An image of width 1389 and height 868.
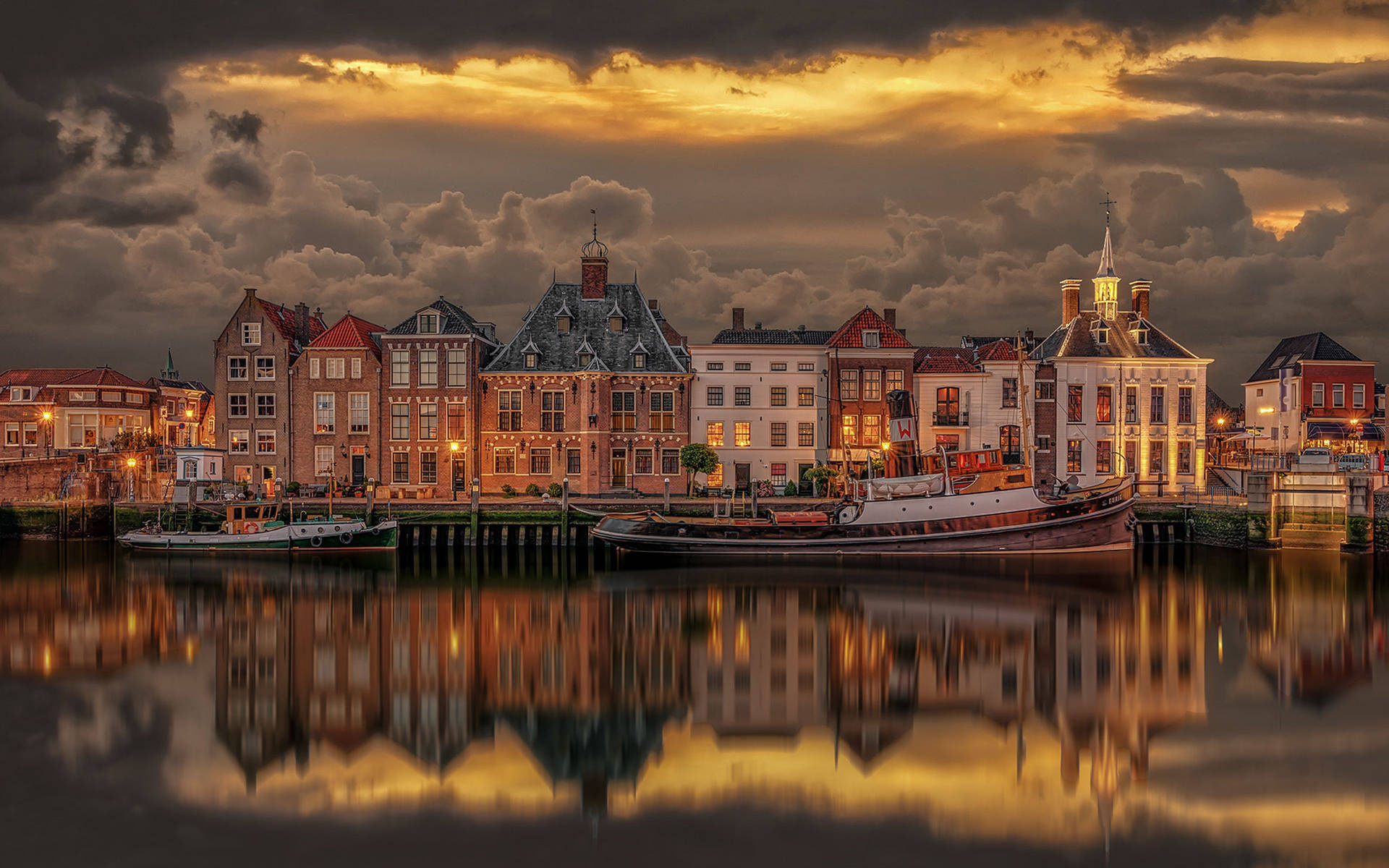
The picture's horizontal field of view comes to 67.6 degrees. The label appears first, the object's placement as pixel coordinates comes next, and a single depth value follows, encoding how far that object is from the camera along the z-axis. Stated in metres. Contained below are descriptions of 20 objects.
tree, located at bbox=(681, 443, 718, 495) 54.66
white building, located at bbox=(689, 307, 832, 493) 58.34
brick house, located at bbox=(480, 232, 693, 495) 57.00
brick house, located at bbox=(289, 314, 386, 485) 58.38
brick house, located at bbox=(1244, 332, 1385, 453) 64.06
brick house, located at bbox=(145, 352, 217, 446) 83.00
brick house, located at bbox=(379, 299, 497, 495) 57.69
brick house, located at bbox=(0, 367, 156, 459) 74.88
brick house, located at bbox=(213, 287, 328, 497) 59.00
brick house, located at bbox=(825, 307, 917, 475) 57.38
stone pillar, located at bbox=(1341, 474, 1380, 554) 44.84
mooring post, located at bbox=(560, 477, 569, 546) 49.84
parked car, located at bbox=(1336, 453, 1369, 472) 48.97
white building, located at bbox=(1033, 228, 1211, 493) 59.56
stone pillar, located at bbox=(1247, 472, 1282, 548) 47.00
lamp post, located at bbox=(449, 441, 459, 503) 57.81
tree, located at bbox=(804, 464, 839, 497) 53.34
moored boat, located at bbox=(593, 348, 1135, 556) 45.31
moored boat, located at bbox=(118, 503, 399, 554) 48.16
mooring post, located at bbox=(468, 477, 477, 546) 49.78
